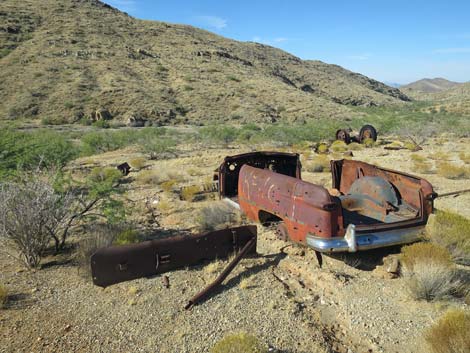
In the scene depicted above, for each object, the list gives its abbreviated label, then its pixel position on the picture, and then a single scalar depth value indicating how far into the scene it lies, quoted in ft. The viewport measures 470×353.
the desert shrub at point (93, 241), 16.96
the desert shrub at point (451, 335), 10.64
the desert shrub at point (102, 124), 108.27
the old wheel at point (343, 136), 68.66
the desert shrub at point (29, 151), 31.81
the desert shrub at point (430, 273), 14.47
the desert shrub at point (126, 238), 19.19
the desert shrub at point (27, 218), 16.88
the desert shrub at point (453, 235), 17.89
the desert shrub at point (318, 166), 44.22
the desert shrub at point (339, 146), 62.72
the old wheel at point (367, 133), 67.94
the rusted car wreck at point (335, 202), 15.46
